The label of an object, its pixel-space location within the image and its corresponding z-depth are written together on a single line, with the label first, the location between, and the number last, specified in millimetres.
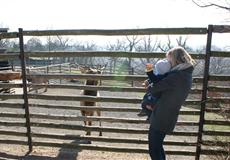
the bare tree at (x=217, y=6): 5271
